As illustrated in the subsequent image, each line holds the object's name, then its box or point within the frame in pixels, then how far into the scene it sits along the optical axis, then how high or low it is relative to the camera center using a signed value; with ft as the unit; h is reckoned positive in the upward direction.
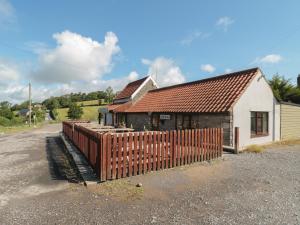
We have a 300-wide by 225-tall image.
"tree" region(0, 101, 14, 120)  182.99 -1.44
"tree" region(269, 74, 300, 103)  87.81 +9.69
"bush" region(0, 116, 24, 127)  142.63 -7.23
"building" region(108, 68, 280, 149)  41.98 +0.95
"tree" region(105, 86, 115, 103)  291.87 +24.69
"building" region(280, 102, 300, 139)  53.47 -1.69
